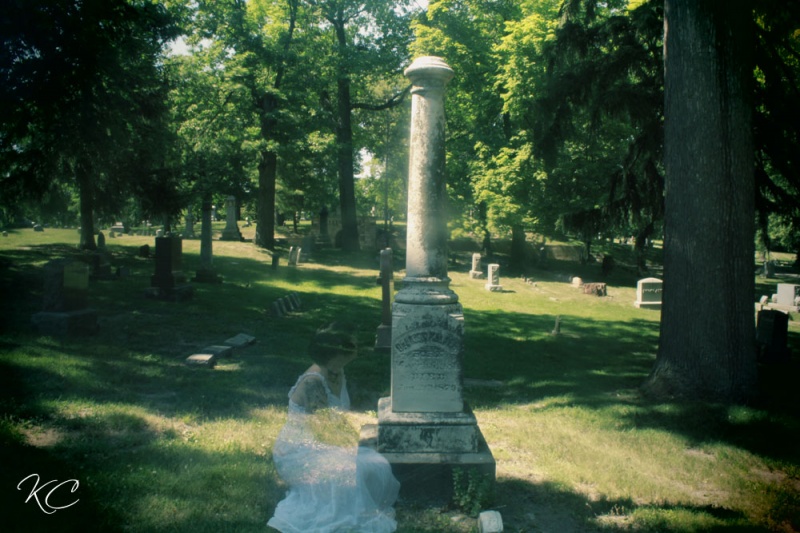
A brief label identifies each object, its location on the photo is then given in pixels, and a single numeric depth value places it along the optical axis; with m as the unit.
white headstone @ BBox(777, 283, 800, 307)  19.16
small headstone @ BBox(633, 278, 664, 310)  19.05
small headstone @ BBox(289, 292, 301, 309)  14.05
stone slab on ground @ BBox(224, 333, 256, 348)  9.40
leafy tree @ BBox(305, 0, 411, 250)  26.08
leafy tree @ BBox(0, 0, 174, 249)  8.68
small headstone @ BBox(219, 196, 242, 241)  28.73
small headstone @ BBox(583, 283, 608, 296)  21.22
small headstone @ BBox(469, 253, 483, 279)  24.61
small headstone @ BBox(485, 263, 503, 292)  21.02
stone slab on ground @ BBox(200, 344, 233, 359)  8.64
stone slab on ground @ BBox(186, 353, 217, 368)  8.12
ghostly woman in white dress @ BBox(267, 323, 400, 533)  3.71
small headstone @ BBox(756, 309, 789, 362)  10.54
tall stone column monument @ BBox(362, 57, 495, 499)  4.39
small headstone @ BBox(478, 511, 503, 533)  3.62
